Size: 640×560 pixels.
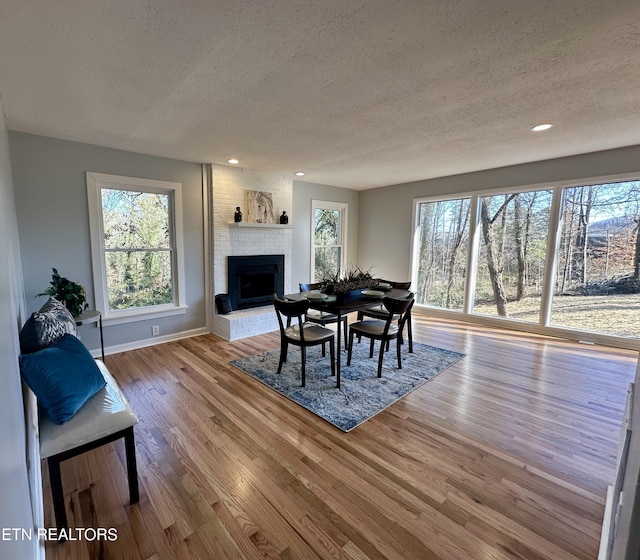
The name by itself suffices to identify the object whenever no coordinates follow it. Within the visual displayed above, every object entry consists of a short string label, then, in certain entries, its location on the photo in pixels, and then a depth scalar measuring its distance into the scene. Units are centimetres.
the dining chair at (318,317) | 375
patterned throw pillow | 180
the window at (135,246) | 368
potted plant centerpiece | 339
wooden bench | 147
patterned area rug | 262
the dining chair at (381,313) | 383
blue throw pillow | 154
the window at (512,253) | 465
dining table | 301
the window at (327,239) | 611
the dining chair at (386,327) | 314
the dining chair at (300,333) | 294
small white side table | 306
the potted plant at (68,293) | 302
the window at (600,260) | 398
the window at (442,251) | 546
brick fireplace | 445
